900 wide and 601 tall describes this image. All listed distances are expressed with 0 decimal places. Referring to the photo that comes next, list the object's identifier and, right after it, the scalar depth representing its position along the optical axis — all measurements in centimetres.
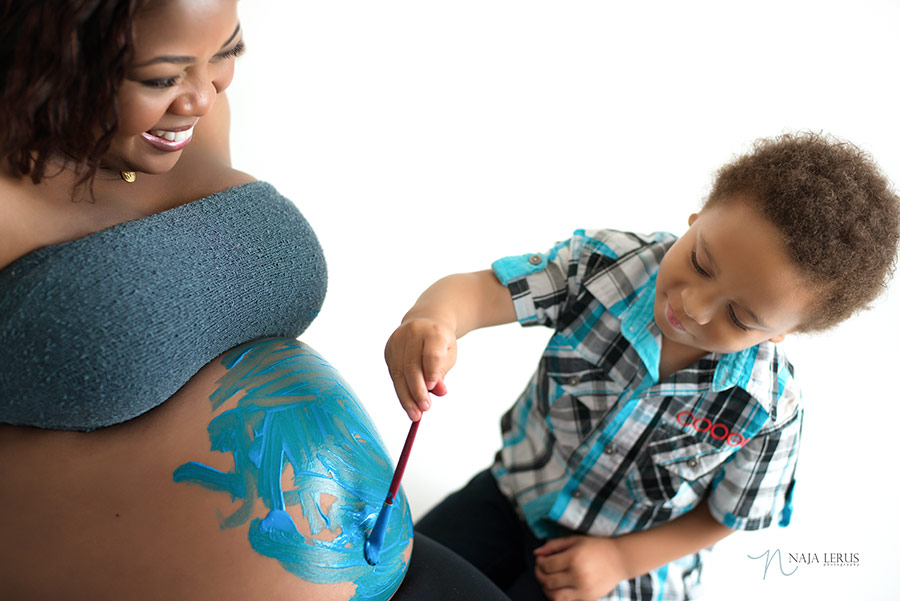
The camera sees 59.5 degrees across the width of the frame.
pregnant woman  66
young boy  88
